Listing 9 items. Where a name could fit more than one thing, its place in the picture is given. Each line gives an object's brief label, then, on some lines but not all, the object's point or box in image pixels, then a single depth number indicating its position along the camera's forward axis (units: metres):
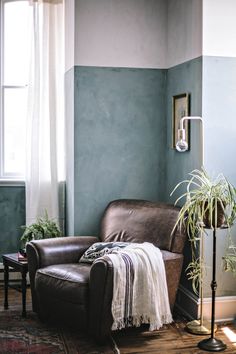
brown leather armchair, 3.82
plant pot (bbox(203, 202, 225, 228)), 3.85
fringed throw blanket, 3.82
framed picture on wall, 4.60
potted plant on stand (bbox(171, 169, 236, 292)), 3.85
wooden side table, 4.50
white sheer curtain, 5.44
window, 5.68
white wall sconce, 4.04
